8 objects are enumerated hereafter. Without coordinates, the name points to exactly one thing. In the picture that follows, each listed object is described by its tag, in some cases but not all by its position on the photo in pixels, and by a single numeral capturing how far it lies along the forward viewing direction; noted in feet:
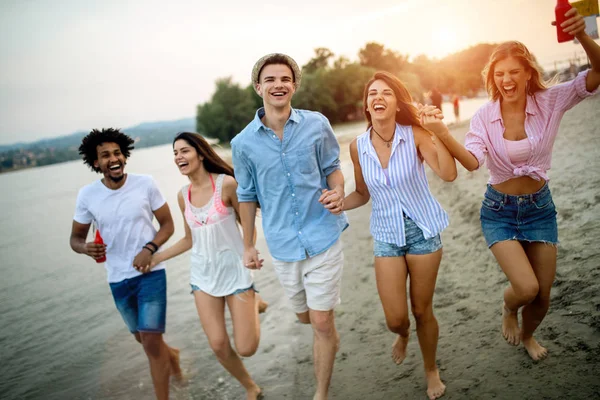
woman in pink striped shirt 10.27
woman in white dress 12.25
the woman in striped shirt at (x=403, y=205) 10.25
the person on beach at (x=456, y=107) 74.42
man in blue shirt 11.02
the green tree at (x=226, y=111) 222.07
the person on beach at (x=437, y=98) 62.39
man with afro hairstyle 13.03
